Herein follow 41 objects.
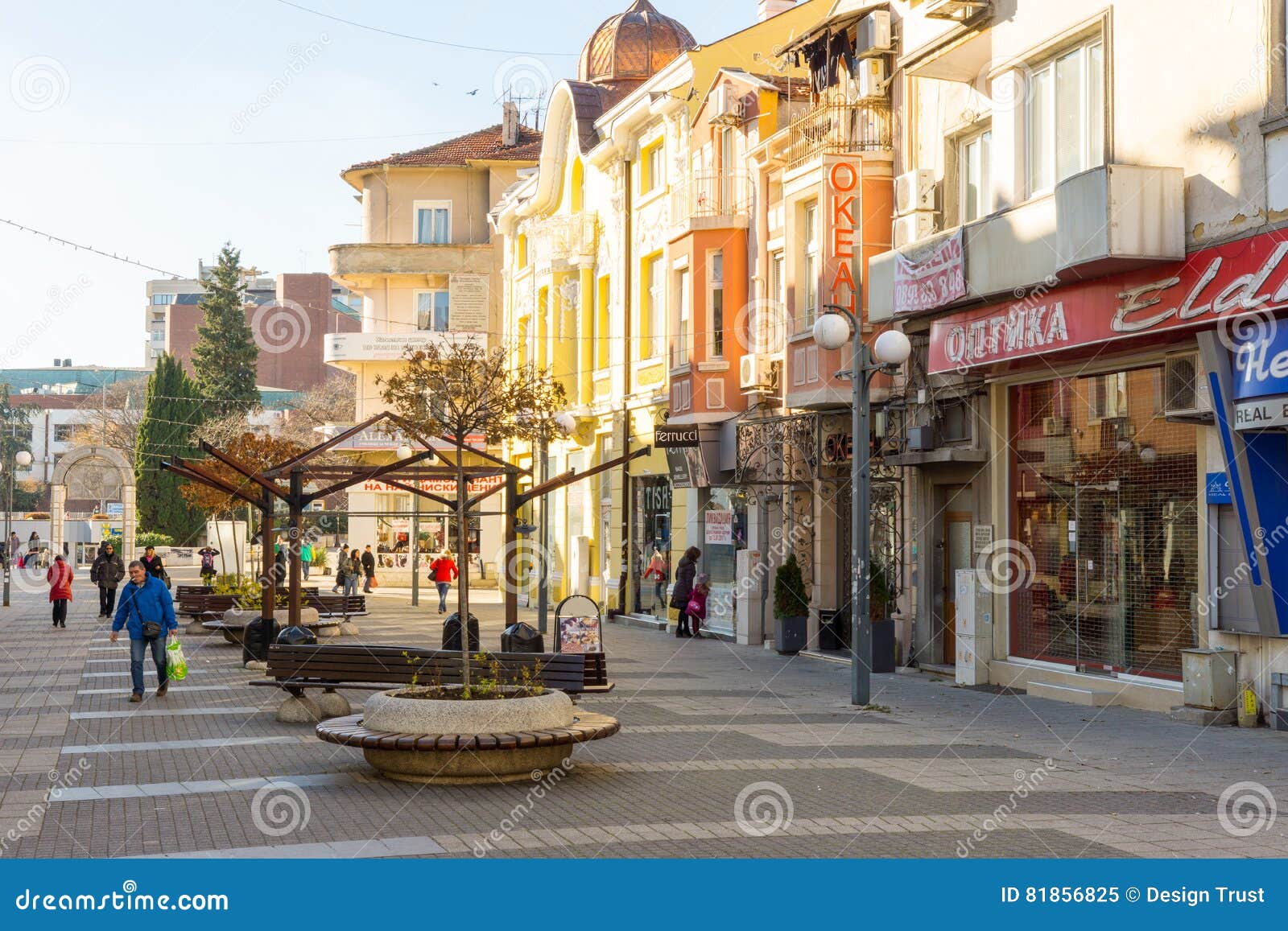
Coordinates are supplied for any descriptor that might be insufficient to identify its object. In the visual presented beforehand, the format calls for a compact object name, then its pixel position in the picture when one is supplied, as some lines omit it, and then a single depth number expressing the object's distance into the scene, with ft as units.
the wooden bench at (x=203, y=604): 95.04
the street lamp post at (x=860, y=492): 55.16
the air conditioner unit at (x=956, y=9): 63.52
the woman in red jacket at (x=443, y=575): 125.59
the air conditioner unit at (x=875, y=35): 74.38
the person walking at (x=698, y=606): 98.99
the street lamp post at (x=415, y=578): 124.02
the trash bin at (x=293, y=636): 55.67
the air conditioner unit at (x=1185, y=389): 51.60
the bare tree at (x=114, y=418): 286.87
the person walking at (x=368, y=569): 162.40
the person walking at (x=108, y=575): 113.19
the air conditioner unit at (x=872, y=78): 76.89
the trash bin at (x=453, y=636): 61.52
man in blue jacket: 57.31
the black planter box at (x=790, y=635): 83.35
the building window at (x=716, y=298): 97.19
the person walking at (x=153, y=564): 87.54
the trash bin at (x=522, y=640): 57.57
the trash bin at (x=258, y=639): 70.69
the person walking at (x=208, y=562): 121.60
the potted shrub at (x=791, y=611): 83.46
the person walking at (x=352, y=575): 126.61
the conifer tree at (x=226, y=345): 288.10
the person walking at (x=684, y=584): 99.35
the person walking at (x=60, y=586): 102.89
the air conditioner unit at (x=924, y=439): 69.46
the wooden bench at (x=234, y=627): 82.48
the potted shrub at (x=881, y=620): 71.56
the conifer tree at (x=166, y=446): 257.96
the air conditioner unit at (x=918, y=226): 70.54
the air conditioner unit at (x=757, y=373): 90.63
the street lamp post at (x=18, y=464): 137.08
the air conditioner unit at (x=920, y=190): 70.44
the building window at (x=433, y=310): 195.11
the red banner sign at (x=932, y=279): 63.98
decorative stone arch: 178.72
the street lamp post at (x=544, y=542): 81.46
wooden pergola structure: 64.39
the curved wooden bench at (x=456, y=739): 35.58
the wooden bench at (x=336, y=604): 101.35
